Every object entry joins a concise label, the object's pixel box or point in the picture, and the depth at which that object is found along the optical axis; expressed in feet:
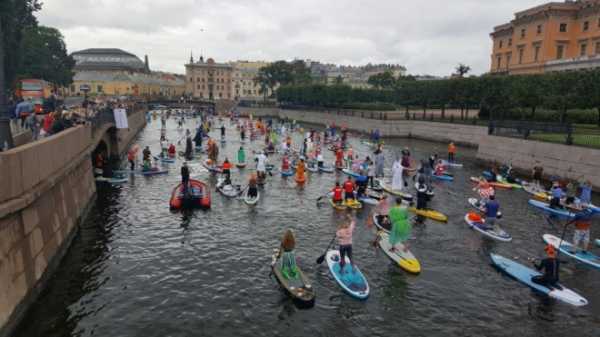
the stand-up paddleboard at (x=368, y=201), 83.62
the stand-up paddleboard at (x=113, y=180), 97.91
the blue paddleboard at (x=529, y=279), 45.16
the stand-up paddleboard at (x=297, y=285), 43.38
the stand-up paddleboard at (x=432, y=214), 74.09
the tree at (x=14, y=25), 140.99
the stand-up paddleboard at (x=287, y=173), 109.81
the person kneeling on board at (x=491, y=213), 66.08
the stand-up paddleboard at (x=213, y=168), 114.39
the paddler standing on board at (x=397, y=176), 87.20
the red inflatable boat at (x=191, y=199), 76.95
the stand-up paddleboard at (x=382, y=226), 64.87
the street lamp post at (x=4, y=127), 48.43
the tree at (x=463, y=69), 307.62
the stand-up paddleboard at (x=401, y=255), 52.30
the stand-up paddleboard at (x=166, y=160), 127.34
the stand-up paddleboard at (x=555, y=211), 78.07
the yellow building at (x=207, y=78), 600.80
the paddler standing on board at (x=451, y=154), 134.75
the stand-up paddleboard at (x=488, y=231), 64.80
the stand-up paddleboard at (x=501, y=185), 102.58
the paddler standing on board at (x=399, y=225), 54.60
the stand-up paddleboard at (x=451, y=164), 130.11
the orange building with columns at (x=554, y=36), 215.72
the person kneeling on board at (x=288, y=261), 46.52
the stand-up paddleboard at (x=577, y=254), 55.72
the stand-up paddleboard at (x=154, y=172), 108.78
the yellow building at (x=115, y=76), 484.74
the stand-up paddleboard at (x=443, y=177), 111.24
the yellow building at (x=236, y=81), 645.10
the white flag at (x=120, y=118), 116.06
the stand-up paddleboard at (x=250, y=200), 81.62
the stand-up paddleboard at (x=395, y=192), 88.43
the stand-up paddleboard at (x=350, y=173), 111.91
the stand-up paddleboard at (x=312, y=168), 118.63
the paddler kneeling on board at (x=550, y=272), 47.06
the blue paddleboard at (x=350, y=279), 45.65
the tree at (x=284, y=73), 476.13
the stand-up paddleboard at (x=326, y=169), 118.83
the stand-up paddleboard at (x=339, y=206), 79.56
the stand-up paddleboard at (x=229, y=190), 86.69
